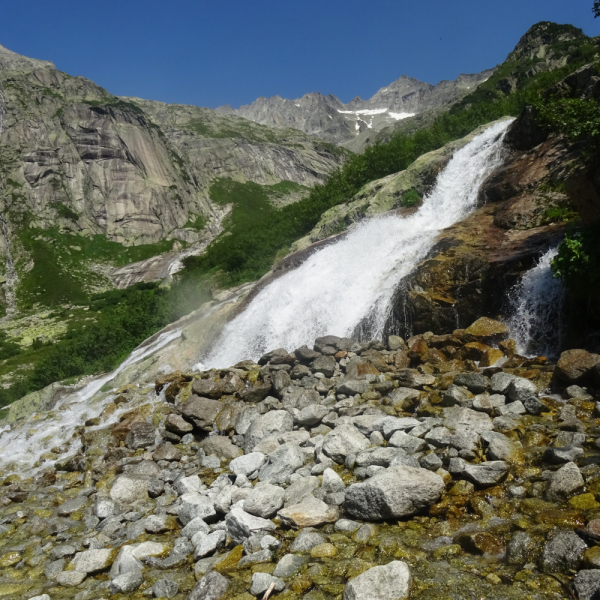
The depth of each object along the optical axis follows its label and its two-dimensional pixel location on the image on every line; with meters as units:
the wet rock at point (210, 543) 8.22
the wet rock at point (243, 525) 8.06
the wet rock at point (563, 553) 5.61
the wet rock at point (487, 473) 7.71
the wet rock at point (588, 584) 5.07
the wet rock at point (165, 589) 7.42
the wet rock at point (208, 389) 17.70
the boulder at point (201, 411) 15.74
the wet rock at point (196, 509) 9.55
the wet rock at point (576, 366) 10.80
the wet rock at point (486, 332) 15.43
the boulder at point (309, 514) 7.96
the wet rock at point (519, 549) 6.00
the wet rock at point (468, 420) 9.51
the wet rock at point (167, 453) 14.00
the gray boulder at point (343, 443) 10.17
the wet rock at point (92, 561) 8.89
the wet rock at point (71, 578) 8.71
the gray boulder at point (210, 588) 6.84
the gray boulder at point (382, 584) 5.75
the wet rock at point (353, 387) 14.54
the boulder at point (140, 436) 16.14
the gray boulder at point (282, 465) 10.07
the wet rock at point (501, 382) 11.36
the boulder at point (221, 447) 13.49
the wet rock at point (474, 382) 12.00
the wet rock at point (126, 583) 7.91
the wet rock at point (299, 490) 8.84
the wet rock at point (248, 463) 11.17
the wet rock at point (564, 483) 6.96
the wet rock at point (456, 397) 11.59
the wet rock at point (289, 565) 6.89
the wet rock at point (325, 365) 17.66
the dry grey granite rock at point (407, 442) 9.25
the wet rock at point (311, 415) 13.05
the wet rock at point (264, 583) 6.63
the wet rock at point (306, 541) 7.38
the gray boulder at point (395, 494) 7.45
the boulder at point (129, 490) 11.75
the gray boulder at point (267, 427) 13.30
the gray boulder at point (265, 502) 8.55
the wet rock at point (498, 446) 8.41
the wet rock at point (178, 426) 15.70
